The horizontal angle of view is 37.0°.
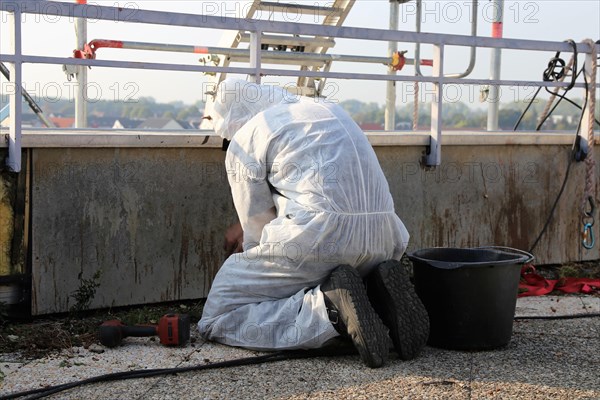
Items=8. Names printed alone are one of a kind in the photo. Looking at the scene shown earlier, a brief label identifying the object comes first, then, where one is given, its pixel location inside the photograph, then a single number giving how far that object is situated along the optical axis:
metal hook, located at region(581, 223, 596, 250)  7.54
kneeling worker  4.83
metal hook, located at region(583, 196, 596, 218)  7.57
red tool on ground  5.04
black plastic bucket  5.09
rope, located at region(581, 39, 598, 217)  7.59
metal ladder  9.03
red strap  6.96
